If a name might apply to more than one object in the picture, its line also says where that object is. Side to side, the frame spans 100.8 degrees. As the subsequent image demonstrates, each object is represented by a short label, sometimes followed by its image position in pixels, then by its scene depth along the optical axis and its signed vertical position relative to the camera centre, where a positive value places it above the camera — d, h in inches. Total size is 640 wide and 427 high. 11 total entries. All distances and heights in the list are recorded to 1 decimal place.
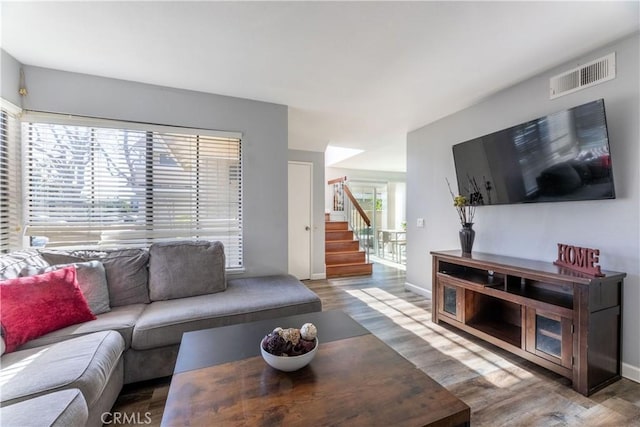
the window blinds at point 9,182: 83.8 +11.7
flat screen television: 76.2 +18.7
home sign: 72.4 -12.9
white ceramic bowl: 43.9 -24.3
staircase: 203.3 -30.9
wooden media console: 70.0 -31.2
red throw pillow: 58.5 -21.3
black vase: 110.5 -9.3
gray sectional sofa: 45.4 -28.3
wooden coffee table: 35.6 -27.0
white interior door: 185.5 -2.0
